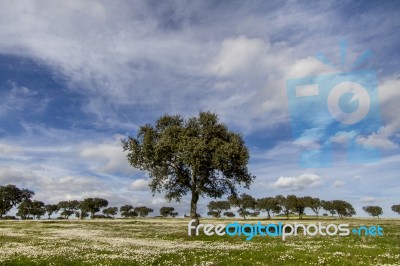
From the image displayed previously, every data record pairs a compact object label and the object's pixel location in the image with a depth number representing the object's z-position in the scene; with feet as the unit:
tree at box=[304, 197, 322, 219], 530.72
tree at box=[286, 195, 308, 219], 521.65
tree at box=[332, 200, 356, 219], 581.53
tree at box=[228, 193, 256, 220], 586.86
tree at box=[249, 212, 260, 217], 622.54
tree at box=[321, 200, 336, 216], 580.71
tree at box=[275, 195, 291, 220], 528.63
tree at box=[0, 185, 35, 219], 604.49
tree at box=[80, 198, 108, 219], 653.75
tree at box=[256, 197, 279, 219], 554.38
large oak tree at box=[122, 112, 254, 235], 161.89
